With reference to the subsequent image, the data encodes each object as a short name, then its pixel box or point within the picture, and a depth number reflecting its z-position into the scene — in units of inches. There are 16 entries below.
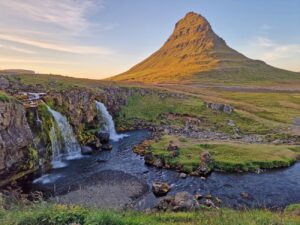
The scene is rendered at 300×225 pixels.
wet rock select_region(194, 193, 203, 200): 1162.7
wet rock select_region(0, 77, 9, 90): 2363.9
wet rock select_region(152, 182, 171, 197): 1217.6
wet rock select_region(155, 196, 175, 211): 989.3
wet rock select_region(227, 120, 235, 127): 2741.1
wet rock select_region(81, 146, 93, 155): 1834.4
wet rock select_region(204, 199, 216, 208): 1077.8
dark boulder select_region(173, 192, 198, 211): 952.6
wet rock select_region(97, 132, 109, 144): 2108.8
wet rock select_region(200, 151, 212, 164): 1562.5
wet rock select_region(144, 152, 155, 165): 1628.9
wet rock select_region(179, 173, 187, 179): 1418.7
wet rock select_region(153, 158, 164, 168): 1581.0
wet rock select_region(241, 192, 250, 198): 1196.8
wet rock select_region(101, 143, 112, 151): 1950.5
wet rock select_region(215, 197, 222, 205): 1127.6
